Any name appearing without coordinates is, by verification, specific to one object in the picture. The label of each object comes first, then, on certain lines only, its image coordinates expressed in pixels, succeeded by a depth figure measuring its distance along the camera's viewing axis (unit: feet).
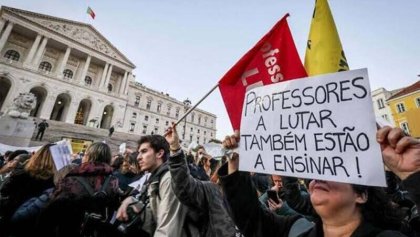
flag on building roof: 125.08
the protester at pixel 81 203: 5.95
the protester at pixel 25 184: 7.03
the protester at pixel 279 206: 7.06
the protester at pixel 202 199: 5.48
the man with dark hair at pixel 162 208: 5.54
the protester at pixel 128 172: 12.30
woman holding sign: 2.80
